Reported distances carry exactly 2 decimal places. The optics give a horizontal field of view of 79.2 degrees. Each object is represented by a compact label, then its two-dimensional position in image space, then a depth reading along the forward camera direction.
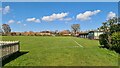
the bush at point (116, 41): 5.08
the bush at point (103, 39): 6.70
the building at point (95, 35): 18.93
